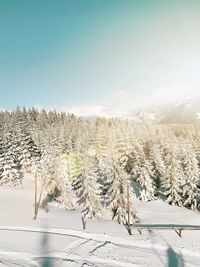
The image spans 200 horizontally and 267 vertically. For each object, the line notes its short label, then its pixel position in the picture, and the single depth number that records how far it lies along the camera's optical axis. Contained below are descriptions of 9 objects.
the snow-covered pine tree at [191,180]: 30.99
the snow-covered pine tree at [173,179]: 32.01
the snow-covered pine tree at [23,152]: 37.65
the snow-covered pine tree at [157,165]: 39.43
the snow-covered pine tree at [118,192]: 21.68
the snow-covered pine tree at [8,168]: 33.22
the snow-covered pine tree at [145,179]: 33.98
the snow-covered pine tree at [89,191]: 21.68
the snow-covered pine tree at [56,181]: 26.46
